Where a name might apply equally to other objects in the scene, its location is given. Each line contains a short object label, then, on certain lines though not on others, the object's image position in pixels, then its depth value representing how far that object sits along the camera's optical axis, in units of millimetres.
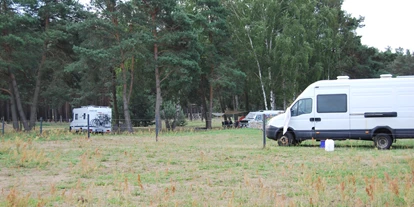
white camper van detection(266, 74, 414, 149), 16422
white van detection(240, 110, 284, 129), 36094
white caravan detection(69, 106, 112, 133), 34438
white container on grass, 15398
